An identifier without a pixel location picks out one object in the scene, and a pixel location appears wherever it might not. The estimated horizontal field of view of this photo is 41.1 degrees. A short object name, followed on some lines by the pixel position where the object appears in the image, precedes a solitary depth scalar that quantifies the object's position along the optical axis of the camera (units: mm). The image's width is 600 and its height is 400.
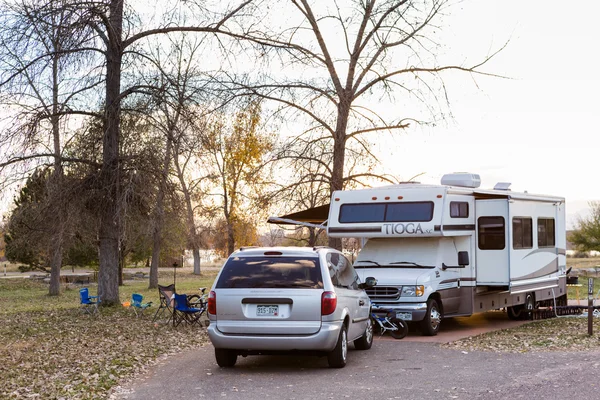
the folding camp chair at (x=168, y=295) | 17438
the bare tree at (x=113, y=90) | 18938
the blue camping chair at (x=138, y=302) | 18250
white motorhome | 15586
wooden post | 14641
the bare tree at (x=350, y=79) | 23062
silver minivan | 10641
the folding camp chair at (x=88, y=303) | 19641
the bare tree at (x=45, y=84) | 16562
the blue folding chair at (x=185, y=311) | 16688
